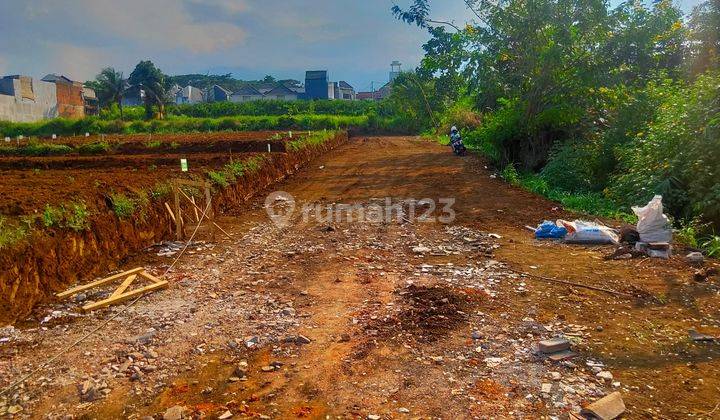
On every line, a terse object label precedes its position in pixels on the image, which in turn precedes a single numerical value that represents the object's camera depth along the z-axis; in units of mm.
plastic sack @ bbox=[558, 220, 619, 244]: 7816
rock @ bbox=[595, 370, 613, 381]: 4036
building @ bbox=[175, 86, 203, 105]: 79625
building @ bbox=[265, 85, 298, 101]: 70750
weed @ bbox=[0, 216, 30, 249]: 5650
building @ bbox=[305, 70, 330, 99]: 72500
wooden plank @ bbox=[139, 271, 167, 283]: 6410
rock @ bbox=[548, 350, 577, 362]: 4355
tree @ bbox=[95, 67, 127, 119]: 53250
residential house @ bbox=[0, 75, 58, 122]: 43650
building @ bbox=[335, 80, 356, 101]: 81750
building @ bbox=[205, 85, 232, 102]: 73800
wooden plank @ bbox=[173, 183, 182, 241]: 8498
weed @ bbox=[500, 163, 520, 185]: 13917
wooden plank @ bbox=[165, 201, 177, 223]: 8719
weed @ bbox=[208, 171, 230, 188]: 11242
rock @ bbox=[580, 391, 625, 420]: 3521
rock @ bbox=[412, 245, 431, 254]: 7926
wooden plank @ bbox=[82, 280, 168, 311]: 5684
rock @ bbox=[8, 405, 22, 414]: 3789
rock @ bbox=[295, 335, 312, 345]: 4855
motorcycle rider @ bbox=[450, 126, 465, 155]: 20797
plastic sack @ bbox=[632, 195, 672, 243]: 7078
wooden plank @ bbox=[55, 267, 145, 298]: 6018
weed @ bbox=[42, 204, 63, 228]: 6448
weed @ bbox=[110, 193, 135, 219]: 7797
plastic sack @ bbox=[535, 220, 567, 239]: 8430
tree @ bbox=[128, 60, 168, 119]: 48875
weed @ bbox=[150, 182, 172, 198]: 9023
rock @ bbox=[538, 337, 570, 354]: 4469
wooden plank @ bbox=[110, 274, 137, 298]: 6057
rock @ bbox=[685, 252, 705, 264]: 6515
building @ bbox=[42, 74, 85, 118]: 51562
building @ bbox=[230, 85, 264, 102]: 71656
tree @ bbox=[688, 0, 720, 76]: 14344
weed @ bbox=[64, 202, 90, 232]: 6699
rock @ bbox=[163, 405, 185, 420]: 3668
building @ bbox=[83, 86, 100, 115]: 59188
